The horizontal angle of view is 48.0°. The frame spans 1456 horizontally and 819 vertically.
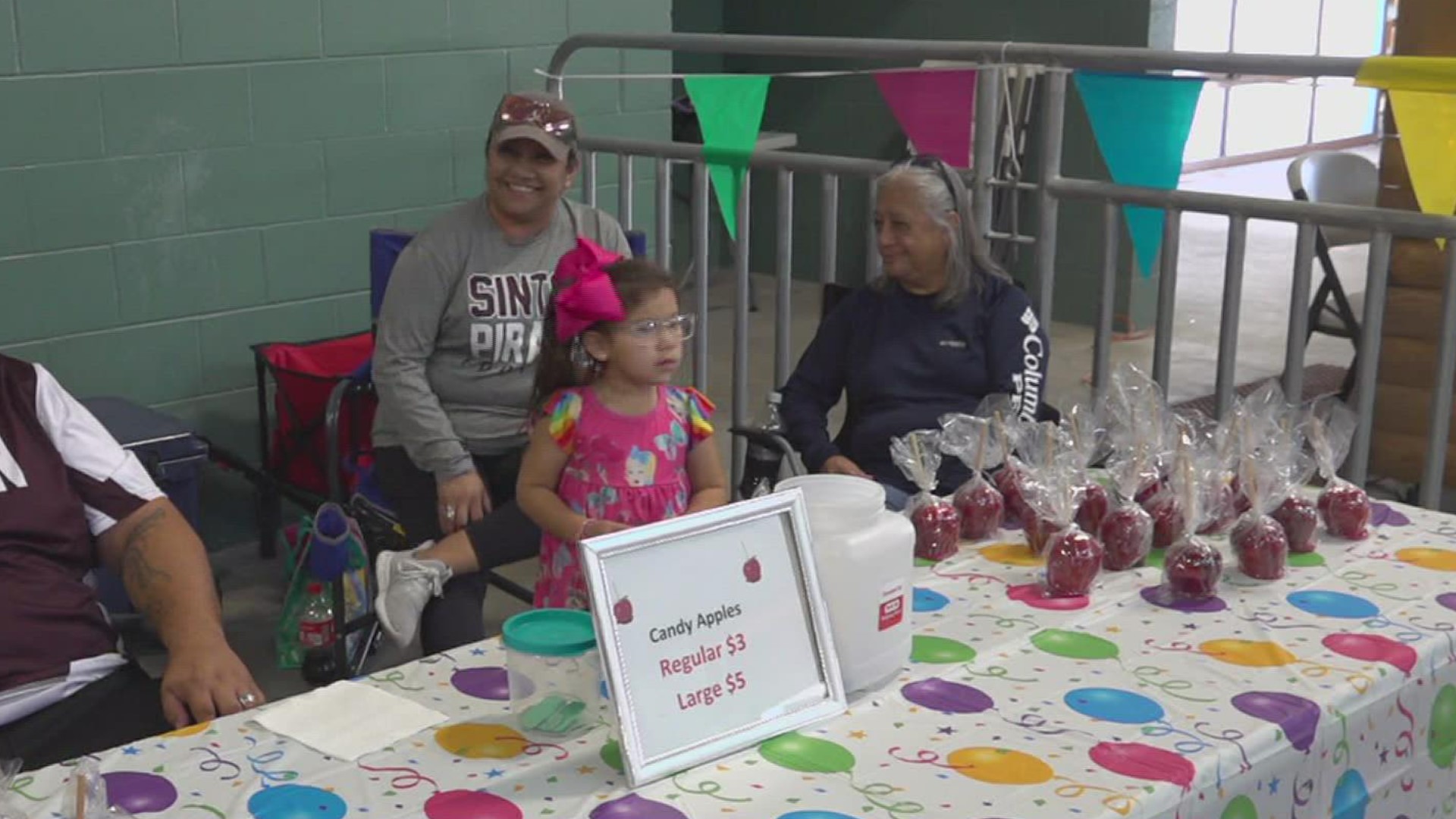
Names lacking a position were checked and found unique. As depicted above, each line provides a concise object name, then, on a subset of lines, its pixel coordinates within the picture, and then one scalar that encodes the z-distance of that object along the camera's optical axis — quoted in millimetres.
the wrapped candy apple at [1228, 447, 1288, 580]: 1963
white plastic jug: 1611
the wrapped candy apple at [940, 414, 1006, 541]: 2141
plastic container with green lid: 1513
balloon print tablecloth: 1428
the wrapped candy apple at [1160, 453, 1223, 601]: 1906
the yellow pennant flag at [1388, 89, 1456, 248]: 2783
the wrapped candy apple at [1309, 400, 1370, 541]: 2135
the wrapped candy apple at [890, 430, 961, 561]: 2064
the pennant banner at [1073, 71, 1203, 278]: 3088
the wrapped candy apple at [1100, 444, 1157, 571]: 1999
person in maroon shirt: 2010
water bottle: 3006
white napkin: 1534
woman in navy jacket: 2965
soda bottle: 3393
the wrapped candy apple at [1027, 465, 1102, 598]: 1916
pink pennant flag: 3385
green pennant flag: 3719
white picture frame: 1438
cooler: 3494
